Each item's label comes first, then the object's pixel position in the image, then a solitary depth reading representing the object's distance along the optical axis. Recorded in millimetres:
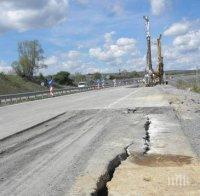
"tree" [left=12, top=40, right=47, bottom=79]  46396
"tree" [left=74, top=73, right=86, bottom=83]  63061
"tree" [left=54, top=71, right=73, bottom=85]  50764
